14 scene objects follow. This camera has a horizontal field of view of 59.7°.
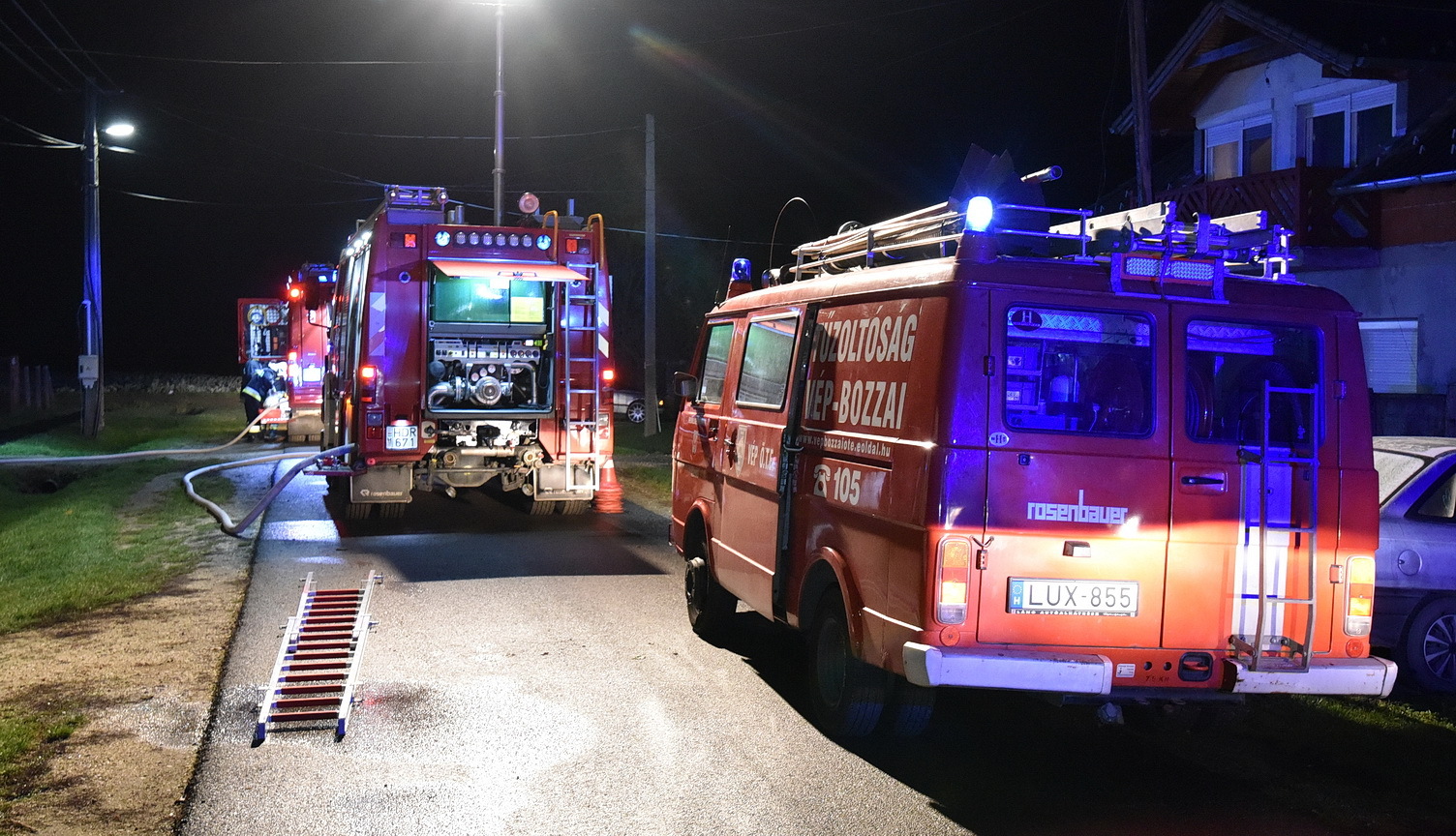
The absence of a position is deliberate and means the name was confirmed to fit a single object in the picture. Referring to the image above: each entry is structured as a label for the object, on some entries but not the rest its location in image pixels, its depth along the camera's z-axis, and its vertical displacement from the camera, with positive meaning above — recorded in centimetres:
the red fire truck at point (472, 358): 1268 +14
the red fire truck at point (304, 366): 2398 +5
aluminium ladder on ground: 646 -166
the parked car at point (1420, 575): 741 -109
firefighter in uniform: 2673 -38
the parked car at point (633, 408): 3619 -99
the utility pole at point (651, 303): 2841 +164
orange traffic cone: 1342 -140
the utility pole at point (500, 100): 2459 +536
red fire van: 538 -43
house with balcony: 1667 +313
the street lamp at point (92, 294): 2694 +155
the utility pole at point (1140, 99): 1468 +333
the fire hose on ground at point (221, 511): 1245 -147
